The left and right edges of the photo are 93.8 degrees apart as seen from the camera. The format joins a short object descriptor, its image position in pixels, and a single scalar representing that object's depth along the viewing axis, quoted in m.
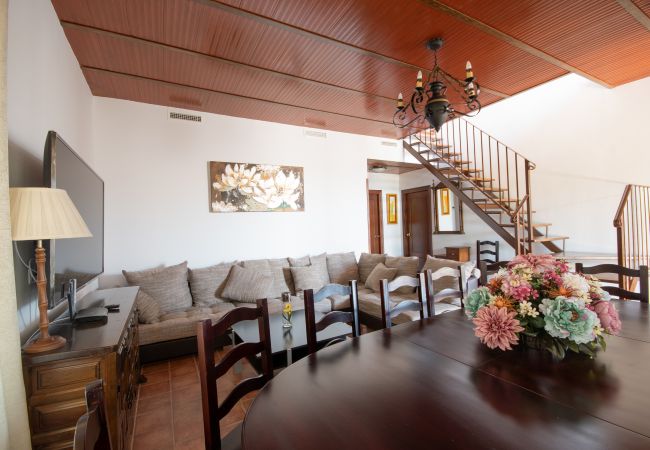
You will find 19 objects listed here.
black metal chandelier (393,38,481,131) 2.56
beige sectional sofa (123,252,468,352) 3.13
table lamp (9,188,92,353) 1.20
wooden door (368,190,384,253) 7.57
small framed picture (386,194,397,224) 7.77
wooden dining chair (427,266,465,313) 1.95
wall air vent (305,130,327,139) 5.05
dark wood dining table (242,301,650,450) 0.76
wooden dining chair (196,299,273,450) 1.09
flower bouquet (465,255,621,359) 1.12
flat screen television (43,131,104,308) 1.51
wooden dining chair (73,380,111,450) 0.50
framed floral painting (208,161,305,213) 4.25
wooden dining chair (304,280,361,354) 1.55
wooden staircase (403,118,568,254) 4.58
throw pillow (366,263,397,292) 4.09
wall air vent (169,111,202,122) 4.04
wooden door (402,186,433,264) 7.25
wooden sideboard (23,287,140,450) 1.25
